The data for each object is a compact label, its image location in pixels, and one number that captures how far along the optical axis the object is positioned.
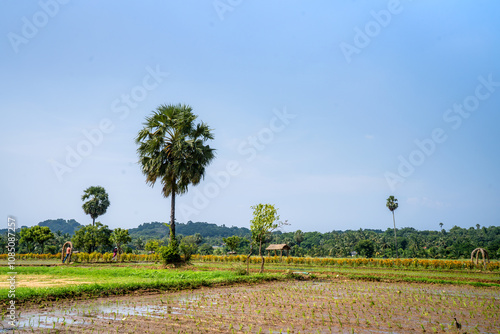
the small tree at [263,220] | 24.27
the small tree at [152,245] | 48.09
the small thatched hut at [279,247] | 56.59
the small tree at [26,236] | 53.69
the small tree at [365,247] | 75.12
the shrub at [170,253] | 28.06
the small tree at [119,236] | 52.97
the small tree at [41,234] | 53.89
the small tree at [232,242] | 59.88
